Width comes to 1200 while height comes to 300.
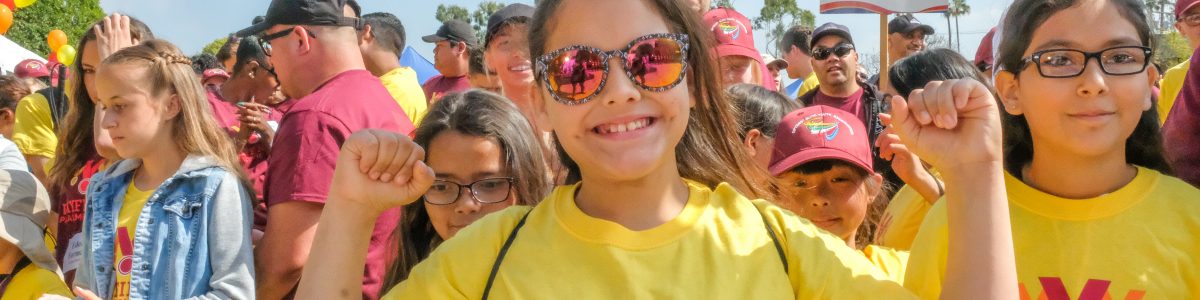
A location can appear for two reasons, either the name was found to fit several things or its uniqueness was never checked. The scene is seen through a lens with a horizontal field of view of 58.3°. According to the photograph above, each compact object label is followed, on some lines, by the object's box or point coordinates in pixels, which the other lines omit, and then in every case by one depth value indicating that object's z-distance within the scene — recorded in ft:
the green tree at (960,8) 208.29
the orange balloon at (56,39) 45.55
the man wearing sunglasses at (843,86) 18.04
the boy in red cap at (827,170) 11.13
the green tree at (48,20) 120.57
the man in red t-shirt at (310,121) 11.37
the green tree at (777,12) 183.95
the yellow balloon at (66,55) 40.43
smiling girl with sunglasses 6.61
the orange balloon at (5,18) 39.13
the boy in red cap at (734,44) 17.40
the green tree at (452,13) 228.59
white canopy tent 49.65
